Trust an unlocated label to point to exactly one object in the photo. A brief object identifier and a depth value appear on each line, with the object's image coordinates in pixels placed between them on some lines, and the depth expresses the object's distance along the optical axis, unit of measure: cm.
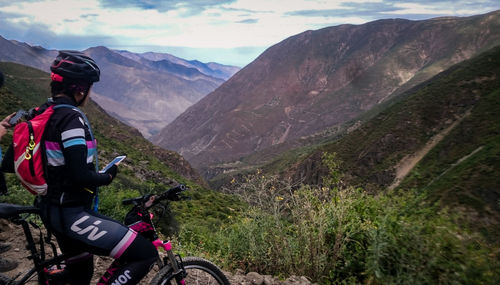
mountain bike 298
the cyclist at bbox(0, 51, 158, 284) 272
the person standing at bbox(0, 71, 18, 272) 306
